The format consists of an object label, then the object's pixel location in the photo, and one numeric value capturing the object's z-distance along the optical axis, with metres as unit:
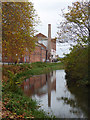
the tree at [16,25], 10.42
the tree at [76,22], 12.81
